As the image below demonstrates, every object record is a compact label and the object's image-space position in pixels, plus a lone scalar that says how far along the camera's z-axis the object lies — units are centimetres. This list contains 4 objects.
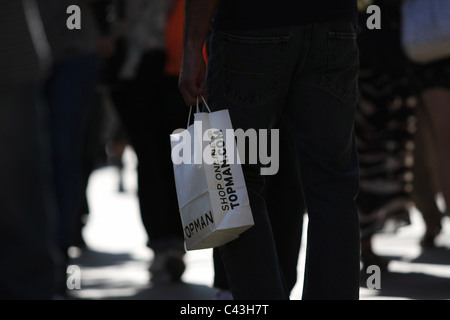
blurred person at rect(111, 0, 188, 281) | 1203
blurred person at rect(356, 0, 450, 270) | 1095
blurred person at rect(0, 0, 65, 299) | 679
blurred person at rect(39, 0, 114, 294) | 1070
